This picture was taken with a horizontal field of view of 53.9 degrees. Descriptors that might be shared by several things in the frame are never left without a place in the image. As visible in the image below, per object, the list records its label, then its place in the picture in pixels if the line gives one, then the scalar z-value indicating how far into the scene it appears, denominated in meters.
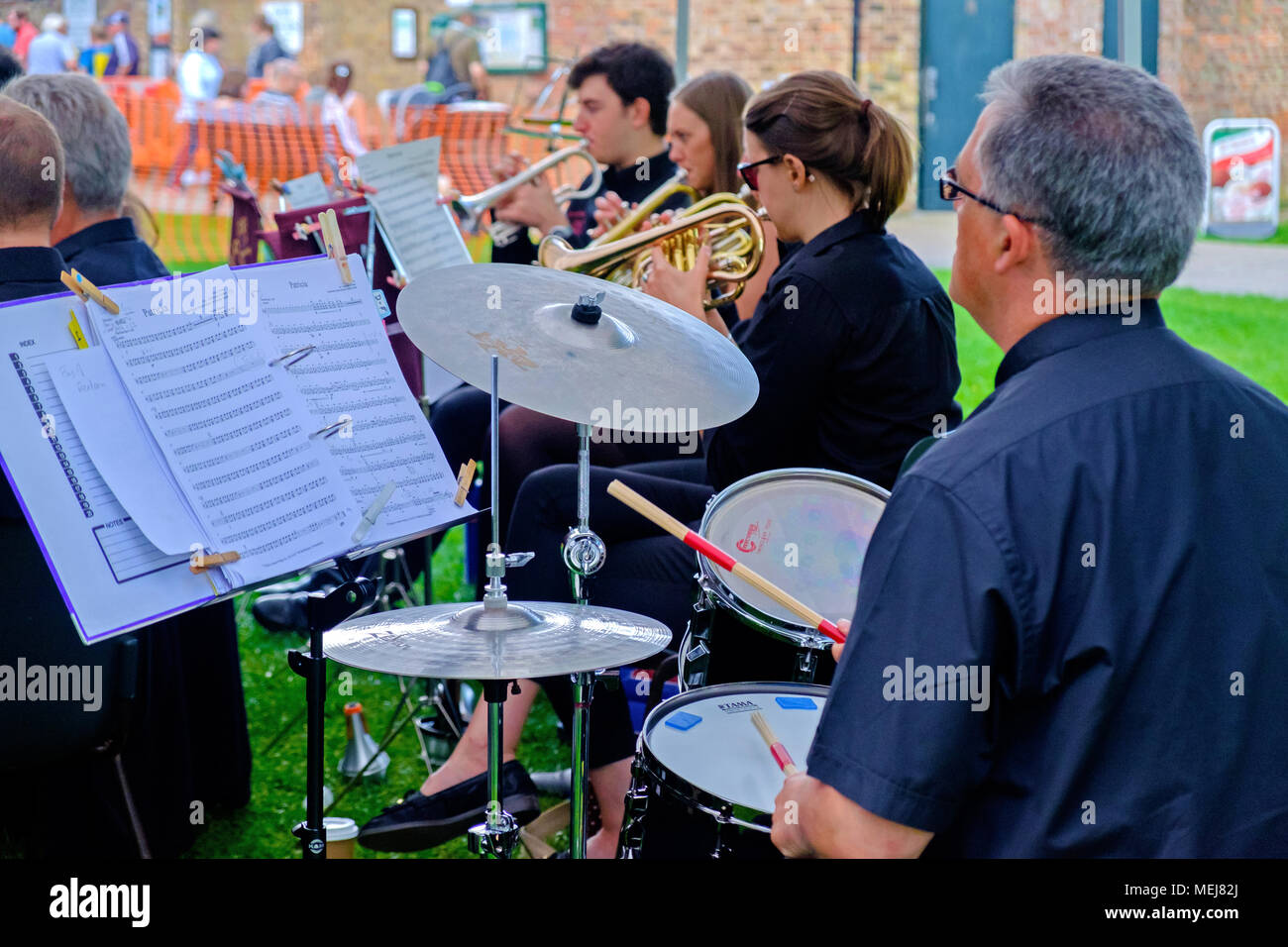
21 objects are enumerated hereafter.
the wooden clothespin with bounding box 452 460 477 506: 2.00
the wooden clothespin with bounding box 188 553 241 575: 1.73
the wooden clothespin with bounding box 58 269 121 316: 1.80
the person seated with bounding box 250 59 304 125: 12.64
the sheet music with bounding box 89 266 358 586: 1.76
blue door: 10.75
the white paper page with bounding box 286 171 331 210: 3.79
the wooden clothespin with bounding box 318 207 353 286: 2.08
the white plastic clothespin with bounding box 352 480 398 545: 1.83
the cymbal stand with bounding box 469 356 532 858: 1.89
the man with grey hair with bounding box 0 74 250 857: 2.32
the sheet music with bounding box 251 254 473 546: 1.94
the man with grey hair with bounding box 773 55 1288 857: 1.24
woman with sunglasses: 2.58
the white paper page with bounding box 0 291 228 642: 1.69
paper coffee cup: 2.52
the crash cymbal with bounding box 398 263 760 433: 1.93
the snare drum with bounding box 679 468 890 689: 2.06
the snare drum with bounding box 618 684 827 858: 1.60
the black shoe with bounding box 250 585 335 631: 3.86
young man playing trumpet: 4.43
